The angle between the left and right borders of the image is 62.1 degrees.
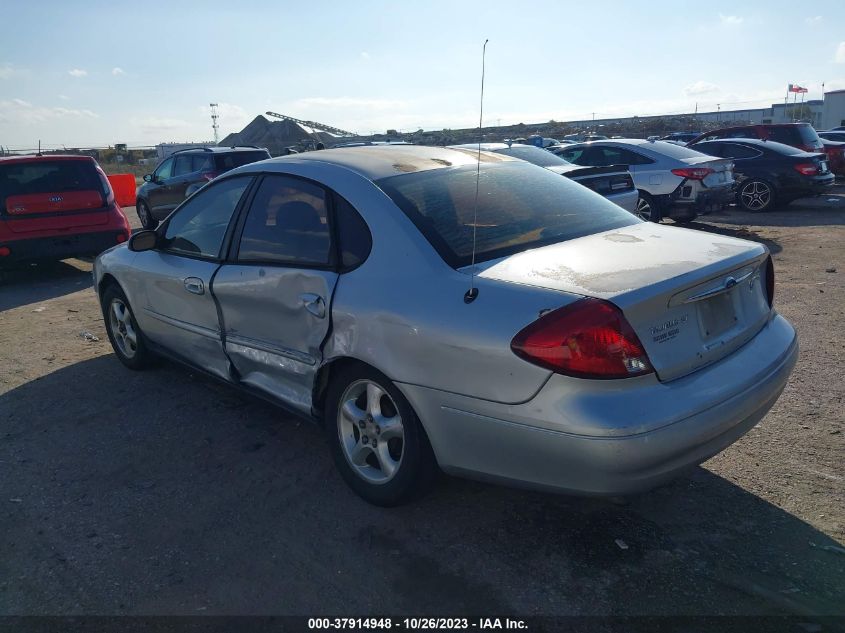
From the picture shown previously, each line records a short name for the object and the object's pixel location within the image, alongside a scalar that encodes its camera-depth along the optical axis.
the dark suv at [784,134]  15.92
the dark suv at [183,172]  13.99
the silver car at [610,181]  8.41
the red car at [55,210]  9.13
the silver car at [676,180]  10.74
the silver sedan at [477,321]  2.58
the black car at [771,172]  13.09
